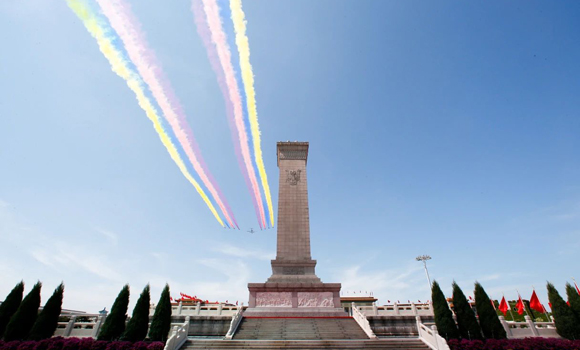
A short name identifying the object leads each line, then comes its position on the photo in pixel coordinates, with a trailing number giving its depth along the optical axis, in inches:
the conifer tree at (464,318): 606.5
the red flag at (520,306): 837.4
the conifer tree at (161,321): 593.2
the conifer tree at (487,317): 605.6
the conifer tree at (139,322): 584.4
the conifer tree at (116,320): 586.9
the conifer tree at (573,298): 653.9
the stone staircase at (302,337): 546.6
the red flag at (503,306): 844.0
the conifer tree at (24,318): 594.0
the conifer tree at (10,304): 634.8
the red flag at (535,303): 807.1
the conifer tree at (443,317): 602.9
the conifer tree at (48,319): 593.3
